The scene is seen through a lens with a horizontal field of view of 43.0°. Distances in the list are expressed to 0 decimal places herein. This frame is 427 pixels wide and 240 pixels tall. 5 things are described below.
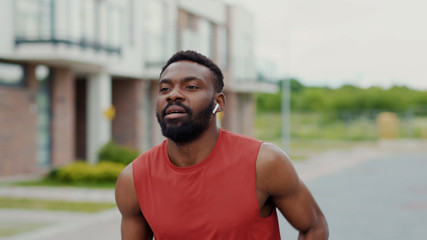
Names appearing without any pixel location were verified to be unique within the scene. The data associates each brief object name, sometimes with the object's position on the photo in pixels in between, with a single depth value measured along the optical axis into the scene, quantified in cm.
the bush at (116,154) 1614
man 204
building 1442
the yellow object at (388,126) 3844
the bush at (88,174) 1439
